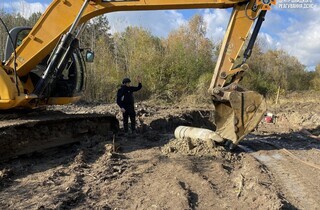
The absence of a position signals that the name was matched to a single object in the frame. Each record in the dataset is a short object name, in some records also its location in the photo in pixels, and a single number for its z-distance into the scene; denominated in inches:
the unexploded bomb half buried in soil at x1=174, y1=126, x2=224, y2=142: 198.6
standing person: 249.8
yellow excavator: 185.0
